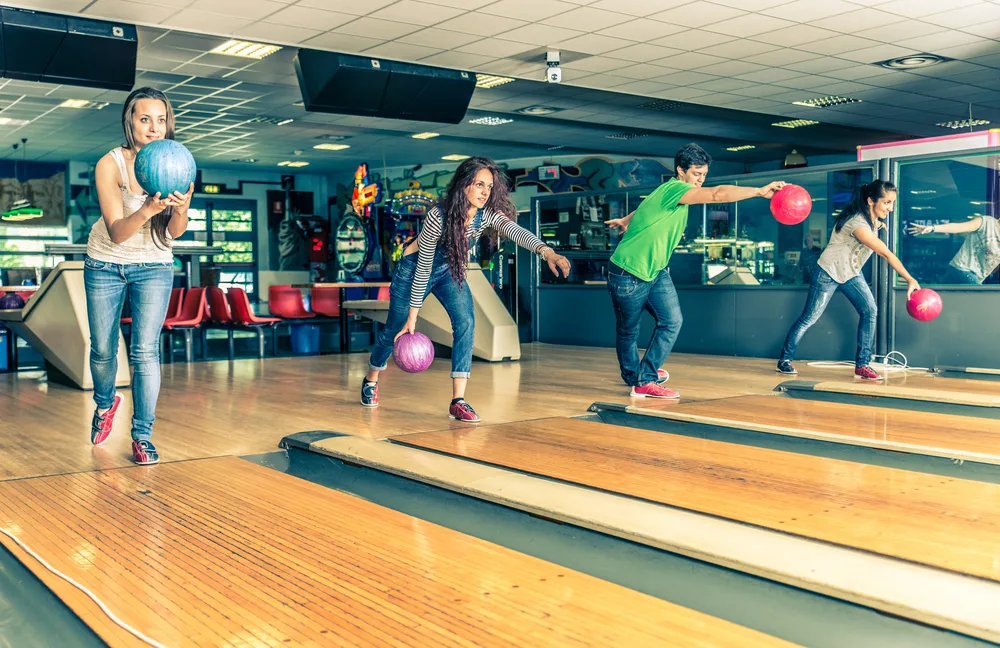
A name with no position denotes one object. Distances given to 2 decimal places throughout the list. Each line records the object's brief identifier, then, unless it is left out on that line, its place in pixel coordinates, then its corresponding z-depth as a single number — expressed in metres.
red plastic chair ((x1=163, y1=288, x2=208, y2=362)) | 9.03
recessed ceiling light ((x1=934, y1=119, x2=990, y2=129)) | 13.70
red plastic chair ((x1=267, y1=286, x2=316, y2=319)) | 10.84
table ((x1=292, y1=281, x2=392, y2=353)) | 10.00
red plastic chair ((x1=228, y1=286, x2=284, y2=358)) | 9.44
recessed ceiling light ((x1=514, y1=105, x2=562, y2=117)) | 12.68
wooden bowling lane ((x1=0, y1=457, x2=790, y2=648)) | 1.68
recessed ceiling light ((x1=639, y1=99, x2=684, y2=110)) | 12.31
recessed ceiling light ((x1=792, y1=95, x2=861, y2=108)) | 12.02
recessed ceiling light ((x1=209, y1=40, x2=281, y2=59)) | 9.10
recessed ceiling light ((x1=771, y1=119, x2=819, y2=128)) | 13.86
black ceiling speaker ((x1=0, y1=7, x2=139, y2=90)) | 7.74
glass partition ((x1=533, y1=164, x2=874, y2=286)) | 7.32
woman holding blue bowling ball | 3.15
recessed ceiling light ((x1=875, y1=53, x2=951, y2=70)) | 9.75
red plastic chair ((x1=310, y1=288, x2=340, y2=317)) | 11.30
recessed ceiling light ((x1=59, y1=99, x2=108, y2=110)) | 11.61
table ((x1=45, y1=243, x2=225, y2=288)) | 10.77
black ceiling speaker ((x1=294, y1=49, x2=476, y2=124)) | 9.27
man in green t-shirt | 4.78
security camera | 9.54
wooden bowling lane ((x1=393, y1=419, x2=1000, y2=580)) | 2.23
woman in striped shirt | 4.18
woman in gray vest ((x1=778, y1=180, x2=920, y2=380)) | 6.02
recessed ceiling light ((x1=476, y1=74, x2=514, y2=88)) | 10.73
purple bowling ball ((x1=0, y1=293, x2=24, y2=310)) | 9.47
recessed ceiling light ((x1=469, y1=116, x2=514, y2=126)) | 13.59
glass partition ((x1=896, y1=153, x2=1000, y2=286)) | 6.39
